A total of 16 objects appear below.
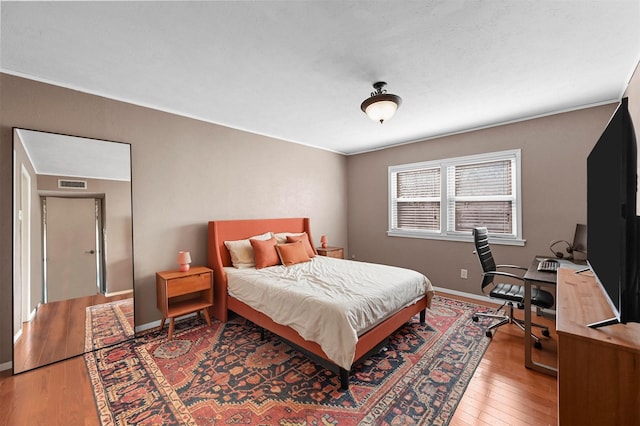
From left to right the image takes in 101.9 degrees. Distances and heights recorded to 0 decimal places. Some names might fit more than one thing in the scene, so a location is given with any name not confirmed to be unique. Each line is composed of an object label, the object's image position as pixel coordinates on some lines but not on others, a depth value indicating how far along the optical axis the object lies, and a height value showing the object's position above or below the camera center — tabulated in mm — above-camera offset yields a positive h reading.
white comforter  1971 -783
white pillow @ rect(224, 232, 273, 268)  3363 -568
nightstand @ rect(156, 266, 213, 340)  2777 -919
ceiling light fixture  2320 +970
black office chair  2537 -859
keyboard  2466 -555
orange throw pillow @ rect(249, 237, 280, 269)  3369 -566
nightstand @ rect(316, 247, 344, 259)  4477 -722
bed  2070 -1014
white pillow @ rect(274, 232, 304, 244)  3912 -400
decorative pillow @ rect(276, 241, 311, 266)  3504 -594
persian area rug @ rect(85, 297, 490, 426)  1734 -1364
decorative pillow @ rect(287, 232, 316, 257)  3931 -462
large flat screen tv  1068 -49
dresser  1035 -677
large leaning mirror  2287 -358
